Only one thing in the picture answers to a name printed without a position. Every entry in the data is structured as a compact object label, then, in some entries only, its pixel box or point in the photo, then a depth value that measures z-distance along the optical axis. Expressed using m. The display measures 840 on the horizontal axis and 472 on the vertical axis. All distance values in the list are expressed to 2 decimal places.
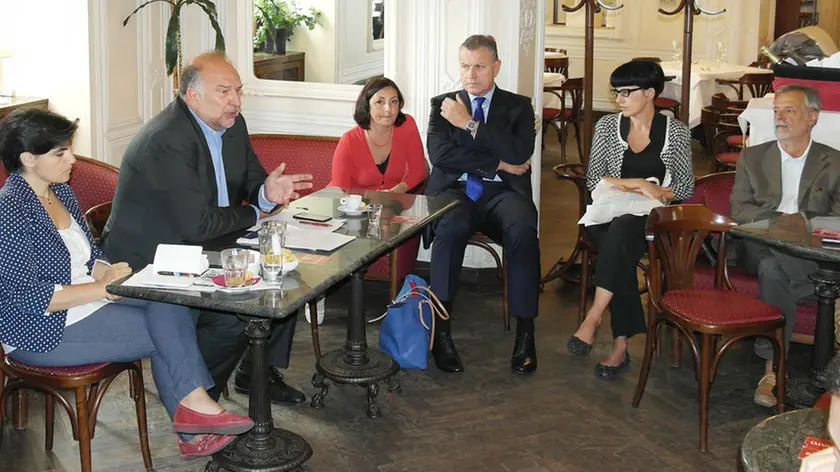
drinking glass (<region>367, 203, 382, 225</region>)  4.32
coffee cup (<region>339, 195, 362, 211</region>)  4.44
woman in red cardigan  5.59
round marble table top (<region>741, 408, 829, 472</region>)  2.27
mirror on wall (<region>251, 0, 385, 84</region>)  6.85
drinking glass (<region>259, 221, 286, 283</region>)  3.48
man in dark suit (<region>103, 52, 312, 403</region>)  3.98
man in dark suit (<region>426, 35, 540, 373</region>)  5.30
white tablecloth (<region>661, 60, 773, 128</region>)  10.75
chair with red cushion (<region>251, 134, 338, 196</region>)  6.03
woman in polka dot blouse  3.66
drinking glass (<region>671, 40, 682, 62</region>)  11.25
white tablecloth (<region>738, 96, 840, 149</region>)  5.91
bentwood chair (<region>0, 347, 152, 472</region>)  3.76
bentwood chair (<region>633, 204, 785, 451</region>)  4.41
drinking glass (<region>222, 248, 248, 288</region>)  3.41
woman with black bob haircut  5.18
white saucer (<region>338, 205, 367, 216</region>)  4.45
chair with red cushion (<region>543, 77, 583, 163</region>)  9.88
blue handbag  4.98
